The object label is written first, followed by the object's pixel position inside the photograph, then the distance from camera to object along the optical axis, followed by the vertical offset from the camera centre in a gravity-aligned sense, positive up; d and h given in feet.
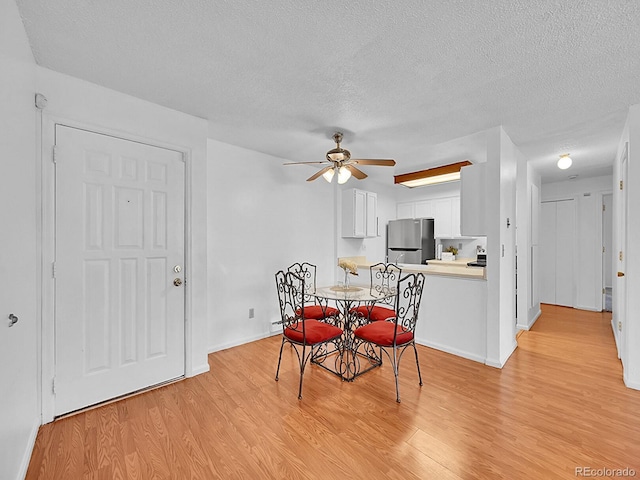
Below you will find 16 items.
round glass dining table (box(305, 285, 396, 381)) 9.20 -3.76
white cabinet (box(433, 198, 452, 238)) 18.44 +1.44
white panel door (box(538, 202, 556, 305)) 18.48 -0.84
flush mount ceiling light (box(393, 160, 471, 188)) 13.70 +3.19
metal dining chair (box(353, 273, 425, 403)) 8.10 -2.70
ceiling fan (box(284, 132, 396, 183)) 9.62 +2.53
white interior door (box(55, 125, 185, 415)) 7.04 -0.75
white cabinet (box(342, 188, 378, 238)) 15.82 +1.42
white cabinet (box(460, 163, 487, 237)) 10.61 +1.42
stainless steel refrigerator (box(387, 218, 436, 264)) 18.75 -0.04
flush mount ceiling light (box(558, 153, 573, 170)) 12.30 +3.27
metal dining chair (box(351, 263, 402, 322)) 10.66 -1.92
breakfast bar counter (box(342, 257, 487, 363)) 10.36 -2.71
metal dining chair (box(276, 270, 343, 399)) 8.40 -2.74
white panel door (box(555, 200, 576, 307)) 17.79 -0.68
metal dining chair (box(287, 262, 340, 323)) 10.56 -2.69
